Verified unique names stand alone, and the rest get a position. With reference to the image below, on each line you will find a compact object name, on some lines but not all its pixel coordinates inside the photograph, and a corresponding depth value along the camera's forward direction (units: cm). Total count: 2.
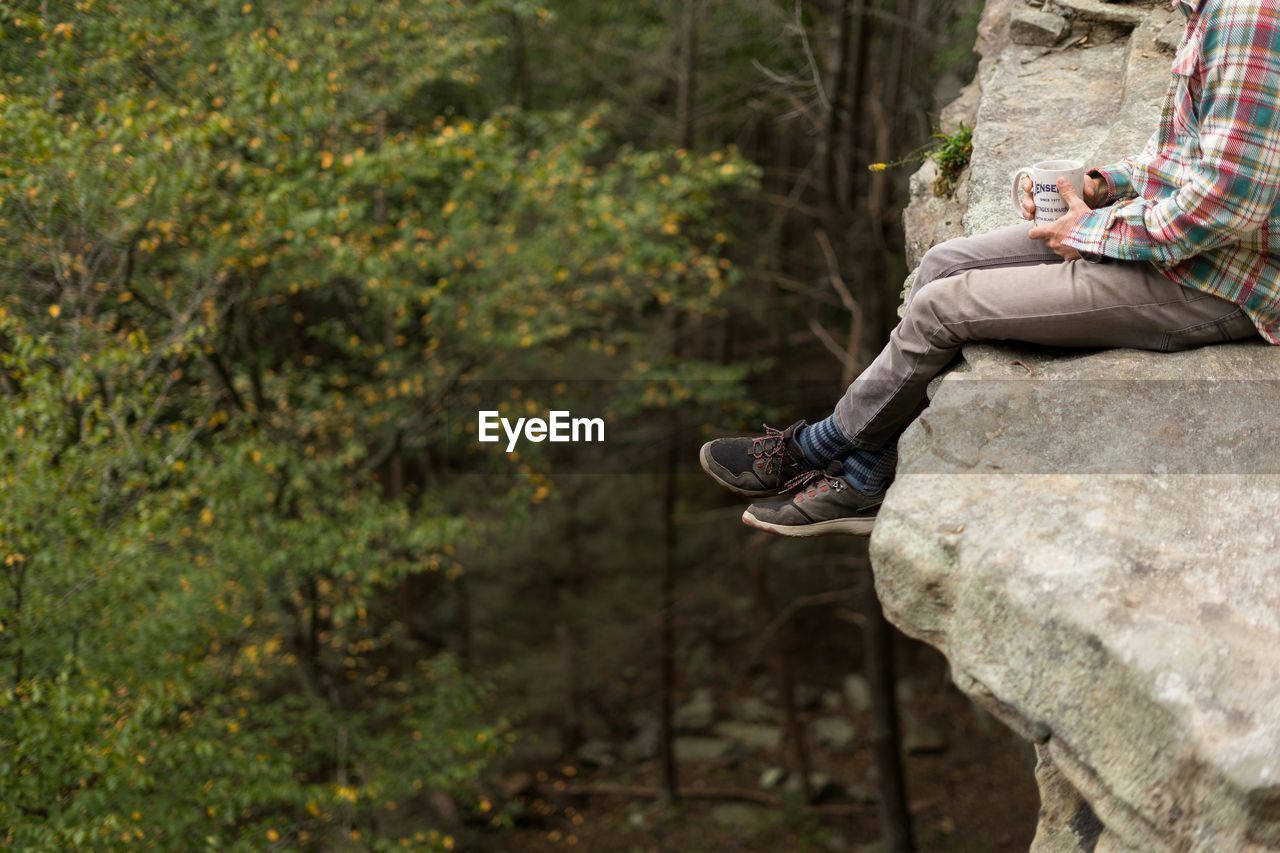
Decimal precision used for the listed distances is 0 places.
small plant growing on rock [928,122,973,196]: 499
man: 284
